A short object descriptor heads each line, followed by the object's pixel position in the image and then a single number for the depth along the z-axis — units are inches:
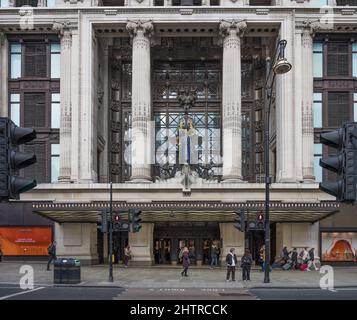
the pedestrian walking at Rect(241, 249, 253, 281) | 1203.2
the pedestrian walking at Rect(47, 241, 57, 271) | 1459.2
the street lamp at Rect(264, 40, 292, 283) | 1138.0
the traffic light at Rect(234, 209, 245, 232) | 1173.7
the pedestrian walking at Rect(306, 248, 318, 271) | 1593.3
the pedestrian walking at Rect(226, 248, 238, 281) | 1190.7
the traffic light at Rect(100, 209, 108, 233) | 1173.7
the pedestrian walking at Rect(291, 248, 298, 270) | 1598.2
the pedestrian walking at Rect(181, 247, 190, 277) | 1286.9
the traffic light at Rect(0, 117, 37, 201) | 249.4
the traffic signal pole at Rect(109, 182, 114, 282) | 1154.7
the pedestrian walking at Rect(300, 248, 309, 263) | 1598.2
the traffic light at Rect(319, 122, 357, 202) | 241.1
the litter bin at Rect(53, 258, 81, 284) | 1103.6
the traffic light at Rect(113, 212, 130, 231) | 1218.0
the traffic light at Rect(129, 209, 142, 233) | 1205.7
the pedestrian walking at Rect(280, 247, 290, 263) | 1595.7
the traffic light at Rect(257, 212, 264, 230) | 1195.7
